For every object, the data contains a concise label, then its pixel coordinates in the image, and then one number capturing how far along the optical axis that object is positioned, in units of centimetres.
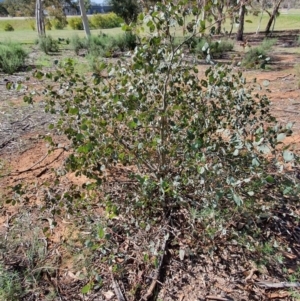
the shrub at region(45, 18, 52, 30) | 3005
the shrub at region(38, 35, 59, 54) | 1179
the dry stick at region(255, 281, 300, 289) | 176
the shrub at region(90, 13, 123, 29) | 3859
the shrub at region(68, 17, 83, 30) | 3764
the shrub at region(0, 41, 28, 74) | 765
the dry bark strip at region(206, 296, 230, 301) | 175
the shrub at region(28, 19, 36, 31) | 3734
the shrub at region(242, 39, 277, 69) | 814
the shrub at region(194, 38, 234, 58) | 1039
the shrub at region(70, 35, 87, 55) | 1192
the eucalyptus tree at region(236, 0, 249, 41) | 1525
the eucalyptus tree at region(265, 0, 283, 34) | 1525
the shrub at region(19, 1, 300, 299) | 158
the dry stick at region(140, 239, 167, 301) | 175
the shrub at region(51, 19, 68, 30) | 3668
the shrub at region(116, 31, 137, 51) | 1184
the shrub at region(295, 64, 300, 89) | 645
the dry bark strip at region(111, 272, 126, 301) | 174
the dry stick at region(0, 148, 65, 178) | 300
